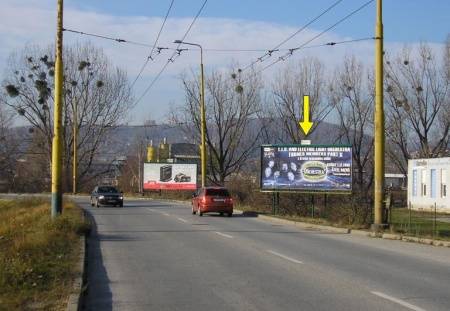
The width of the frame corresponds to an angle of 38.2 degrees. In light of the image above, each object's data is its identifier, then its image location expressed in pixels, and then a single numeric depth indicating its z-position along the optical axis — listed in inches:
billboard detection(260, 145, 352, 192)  1252.5
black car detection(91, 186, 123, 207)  1648.6
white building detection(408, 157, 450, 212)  1958.7
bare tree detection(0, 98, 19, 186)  3122.5
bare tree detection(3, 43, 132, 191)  2642.7
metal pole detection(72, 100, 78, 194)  2415.1
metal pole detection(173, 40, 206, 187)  1699.1
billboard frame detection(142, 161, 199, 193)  2472.9
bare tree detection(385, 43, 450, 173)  2390.5
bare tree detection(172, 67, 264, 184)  2421.3
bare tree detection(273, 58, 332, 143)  2368.4
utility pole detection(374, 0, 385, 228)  836.0
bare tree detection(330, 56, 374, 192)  2409.0
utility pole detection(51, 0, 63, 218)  817.9
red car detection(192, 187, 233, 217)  1310.3
